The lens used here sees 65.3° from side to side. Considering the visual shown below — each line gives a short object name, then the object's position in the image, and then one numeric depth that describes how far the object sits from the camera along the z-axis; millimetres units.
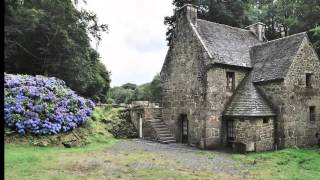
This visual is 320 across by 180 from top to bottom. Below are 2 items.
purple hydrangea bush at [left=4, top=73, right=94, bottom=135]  13470
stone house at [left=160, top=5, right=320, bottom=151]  15196
